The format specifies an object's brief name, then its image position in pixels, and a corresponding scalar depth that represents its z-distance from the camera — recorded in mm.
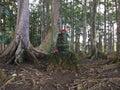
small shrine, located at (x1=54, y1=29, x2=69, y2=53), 3485
